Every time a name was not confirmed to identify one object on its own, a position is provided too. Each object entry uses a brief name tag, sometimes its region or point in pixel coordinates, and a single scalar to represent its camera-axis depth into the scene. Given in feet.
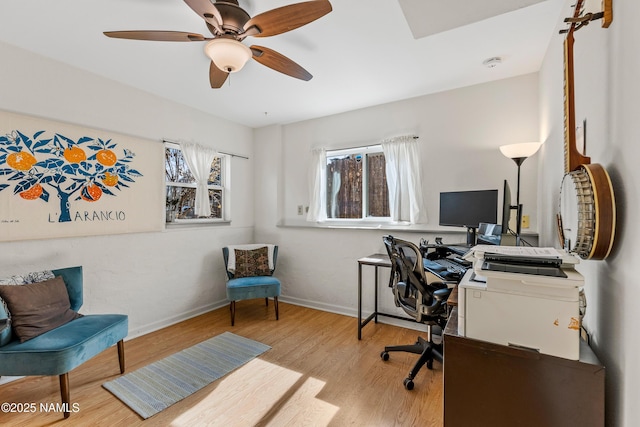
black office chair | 6.63
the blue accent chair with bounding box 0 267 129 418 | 5.49
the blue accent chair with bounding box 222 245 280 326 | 10.26
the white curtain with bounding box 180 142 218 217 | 10.87
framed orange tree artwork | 7.01
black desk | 9.07
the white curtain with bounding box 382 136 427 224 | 9.89
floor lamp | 7.06
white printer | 3.24
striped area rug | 6.21
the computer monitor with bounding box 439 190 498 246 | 7.63
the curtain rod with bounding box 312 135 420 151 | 11.15
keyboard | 6.35
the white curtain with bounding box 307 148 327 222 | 12.11
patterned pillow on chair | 11.31
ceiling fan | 4.51
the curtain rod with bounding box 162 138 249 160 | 10.47
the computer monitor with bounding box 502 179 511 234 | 6.95
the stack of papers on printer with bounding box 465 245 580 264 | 3.47
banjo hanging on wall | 3.08
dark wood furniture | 3.21
